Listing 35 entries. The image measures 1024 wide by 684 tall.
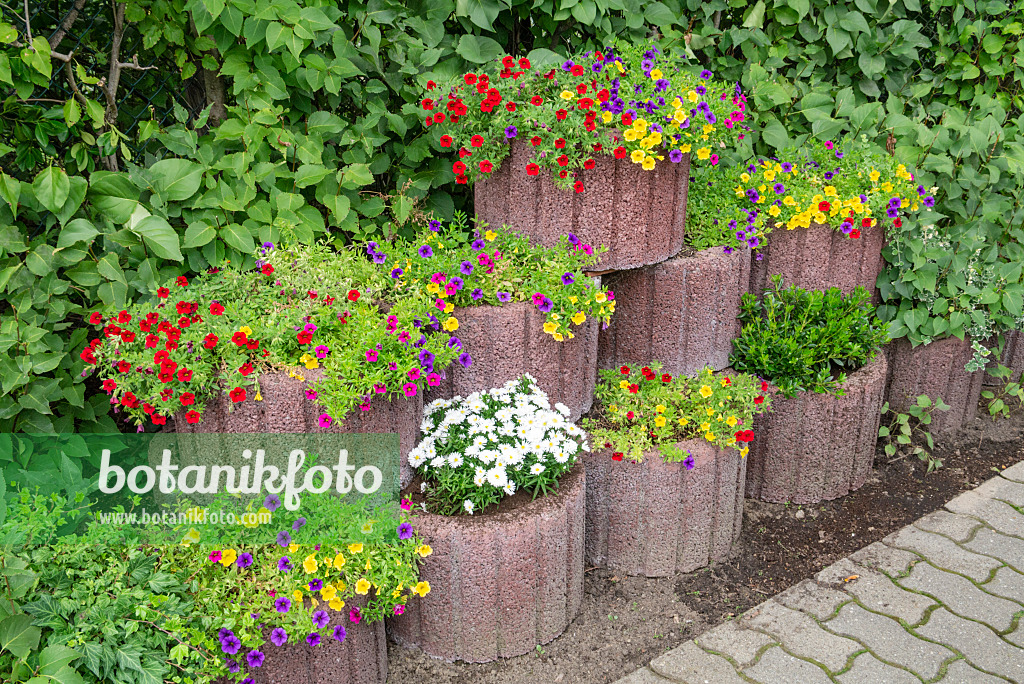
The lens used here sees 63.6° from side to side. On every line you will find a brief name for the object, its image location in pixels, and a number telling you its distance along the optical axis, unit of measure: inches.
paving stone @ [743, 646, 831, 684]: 95.0
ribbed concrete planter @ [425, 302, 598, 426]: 100.3
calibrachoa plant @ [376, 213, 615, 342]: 100.0
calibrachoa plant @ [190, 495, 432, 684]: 79.2
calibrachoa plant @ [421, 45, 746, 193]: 103.6
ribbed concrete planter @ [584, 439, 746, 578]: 107.3
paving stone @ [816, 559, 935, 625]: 106.4
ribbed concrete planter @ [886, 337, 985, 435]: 143.5
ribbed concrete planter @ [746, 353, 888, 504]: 124.2
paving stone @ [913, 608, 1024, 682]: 96.8
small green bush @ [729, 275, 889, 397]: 122.9
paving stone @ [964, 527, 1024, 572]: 117.6
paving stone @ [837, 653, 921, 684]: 94.9
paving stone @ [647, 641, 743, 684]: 95.1
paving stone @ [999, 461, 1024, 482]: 138.6
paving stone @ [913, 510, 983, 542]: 123.1
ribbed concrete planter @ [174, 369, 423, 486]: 85.0
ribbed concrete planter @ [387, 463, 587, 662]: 91.6
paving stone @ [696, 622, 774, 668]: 99.0
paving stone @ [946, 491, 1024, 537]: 125.4
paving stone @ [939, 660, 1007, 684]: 94.7
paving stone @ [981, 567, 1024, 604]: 109.8
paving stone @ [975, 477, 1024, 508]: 132.4
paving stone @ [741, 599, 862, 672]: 98.7
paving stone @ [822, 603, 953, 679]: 97.6
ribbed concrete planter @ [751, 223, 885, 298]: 127.9
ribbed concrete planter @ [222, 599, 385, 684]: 83.3
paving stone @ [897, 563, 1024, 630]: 105.3
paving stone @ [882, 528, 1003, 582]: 115.0
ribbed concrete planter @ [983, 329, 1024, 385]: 163.2
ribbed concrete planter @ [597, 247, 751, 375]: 116.6
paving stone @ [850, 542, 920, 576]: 115.0
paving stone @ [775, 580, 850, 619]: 106.7
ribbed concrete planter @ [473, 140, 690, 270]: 107.3
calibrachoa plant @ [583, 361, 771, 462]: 108.0
